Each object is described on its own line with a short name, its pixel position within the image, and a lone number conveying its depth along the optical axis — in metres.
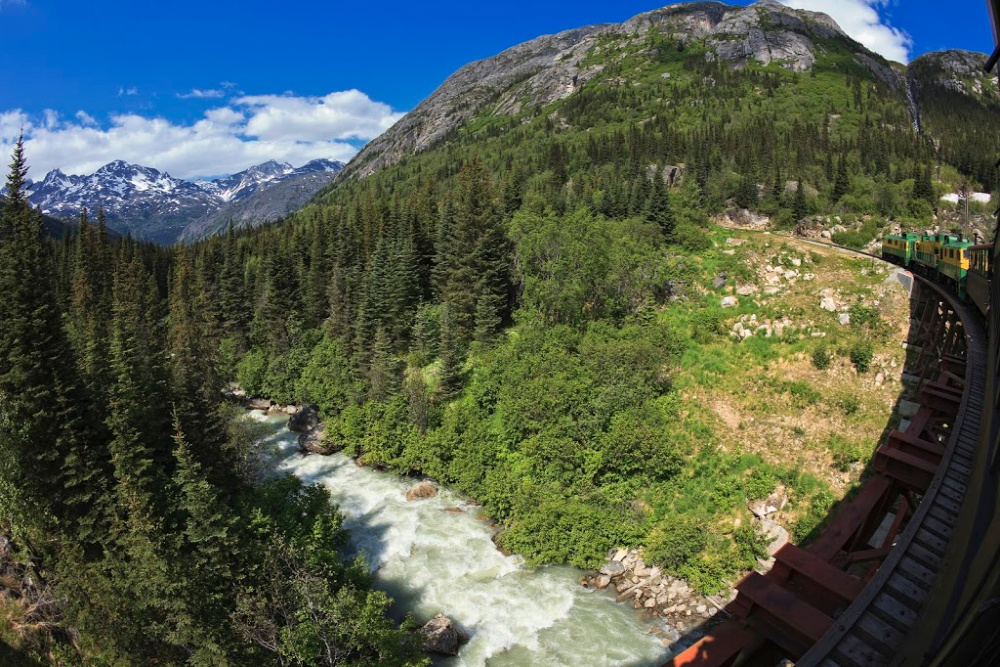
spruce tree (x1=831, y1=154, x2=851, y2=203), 82.50
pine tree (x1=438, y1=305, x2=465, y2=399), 39.16
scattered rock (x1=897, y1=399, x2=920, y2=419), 26.83
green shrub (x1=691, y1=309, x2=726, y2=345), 37.53
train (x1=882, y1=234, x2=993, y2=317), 19.89
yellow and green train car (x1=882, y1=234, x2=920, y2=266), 42.00
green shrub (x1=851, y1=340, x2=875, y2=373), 30.91
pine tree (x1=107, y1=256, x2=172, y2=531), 20.30
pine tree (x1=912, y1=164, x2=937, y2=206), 79.94
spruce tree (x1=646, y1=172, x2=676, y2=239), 53.25
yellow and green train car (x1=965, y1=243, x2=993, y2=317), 17.42
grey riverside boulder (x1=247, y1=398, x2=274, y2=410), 51.78
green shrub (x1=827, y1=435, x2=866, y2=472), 26.09
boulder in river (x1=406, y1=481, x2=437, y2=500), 32.78
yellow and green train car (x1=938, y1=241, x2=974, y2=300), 24.56
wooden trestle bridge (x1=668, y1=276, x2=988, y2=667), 5.26
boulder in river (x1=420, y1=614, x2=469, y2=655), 19.89
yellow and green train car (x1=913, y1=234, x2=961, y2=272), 33.03
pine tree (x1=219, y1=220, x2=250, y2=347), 63.44
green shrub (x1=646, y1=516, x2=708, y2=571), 23.84
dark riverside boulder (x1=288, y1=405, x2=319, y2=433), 44.38
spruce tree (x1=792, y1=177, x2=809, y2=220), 76.25
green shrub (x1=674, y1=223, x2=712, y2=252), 50.00
